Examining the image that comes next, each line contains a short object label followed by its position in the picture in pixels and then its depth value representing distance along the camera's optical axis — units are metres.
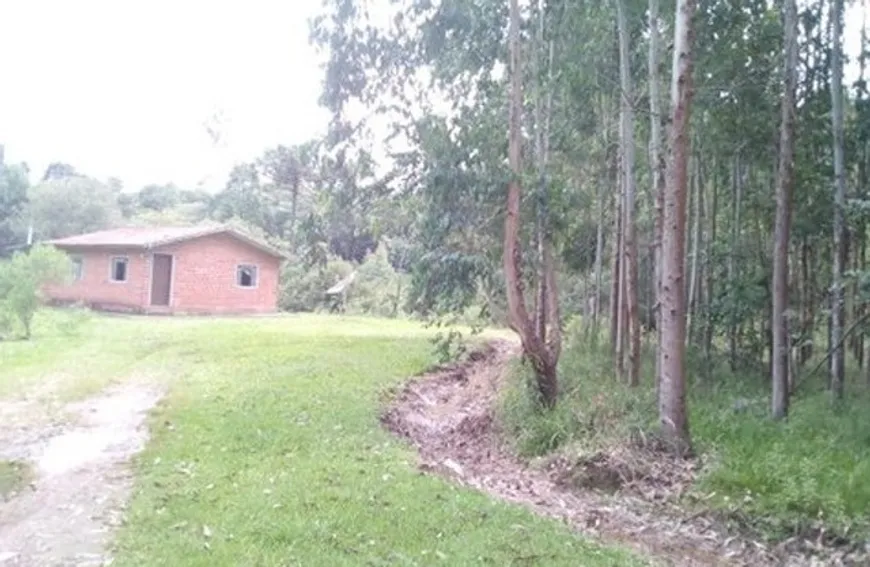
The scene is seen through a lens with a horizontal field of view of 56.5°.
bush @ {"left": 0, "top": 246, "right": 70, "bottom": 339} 19.59
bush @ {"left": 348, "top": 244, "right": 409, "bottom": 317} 32.56
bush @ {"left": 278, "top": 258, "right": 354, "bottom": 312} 35.97
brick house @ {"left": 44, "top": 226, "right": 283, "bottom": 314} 29.38
